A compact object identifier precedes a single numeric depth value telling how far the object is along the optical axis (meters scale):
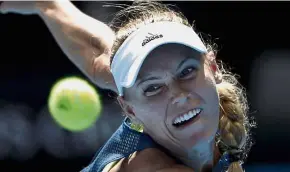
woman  5.05
